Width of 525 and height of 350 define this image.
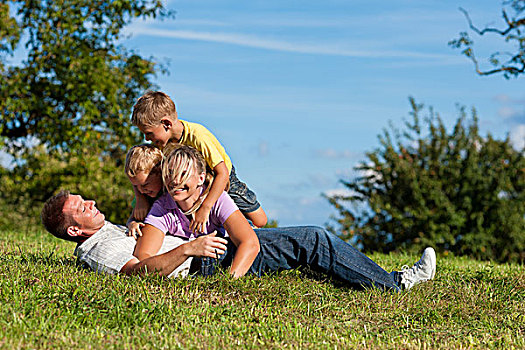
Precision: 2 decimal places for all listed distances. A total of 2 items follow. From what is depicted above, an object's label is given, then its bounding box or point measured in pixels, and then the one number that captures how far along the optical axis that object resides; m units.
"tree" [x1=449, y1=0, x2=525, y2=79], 12.91
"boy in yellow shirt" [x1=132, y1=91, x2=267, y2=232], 5.54
